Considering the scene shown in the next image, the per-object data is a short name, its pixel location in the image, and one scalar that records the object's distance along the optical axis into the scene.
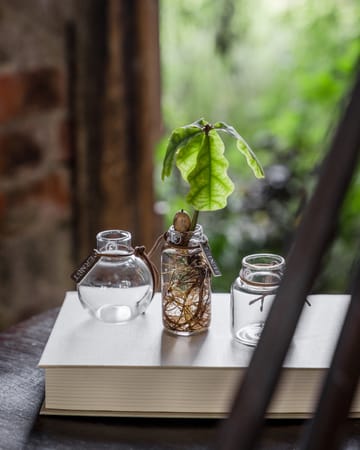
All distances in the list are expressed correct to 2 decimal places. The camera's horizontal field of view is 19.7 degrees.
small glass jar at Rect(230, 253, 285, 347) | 0.88
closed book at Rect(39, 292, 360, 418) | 0.83
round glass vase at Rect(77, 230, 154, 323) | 0.91
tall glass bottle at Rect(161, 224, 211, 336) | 0.89
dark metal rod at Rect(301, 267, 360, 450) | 0.57
